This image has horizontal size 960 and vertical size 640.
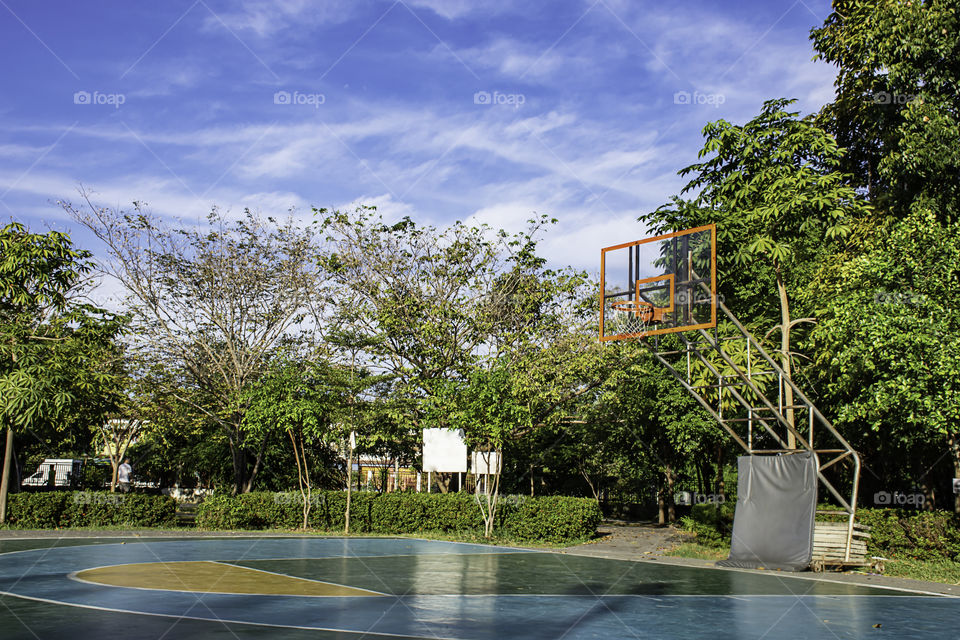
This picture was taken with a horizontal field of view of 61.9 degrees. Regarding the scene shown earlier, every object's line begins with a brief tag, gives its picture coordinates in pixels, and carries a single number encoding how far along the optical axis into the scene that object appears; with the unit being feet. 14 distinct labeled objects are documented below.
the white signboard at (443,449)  74.84
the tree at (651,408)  77.77
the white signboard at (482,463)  72.35
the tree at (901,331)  48.60
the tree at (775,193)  58.08
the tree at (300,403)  75.97
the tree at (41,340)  64.28
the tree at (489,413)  71.20
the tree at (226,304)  86.74
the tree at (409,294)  83.66
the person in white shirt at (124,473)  82.99
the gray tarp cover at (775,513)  51.83
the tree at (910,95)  61.46
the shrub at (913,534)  52.60
